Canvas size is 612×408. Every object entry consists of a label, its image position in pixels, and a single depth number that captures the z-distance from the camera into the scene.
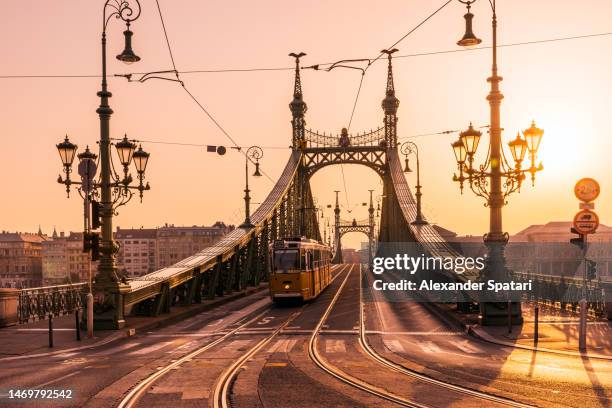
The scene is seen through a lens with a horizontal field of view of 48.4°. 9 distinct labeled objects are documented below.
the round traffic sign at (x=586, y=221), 14.05
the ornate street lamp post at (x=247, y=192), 35.84
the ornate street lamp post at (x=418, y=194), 36.59
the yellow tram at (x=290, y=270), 28.09
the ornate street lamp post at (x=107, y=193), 18.30
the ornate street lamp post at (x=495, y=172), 17.25
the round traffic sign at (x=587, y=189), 14.11
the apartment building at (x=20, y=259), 180.75
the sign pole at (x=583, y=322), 13.88
